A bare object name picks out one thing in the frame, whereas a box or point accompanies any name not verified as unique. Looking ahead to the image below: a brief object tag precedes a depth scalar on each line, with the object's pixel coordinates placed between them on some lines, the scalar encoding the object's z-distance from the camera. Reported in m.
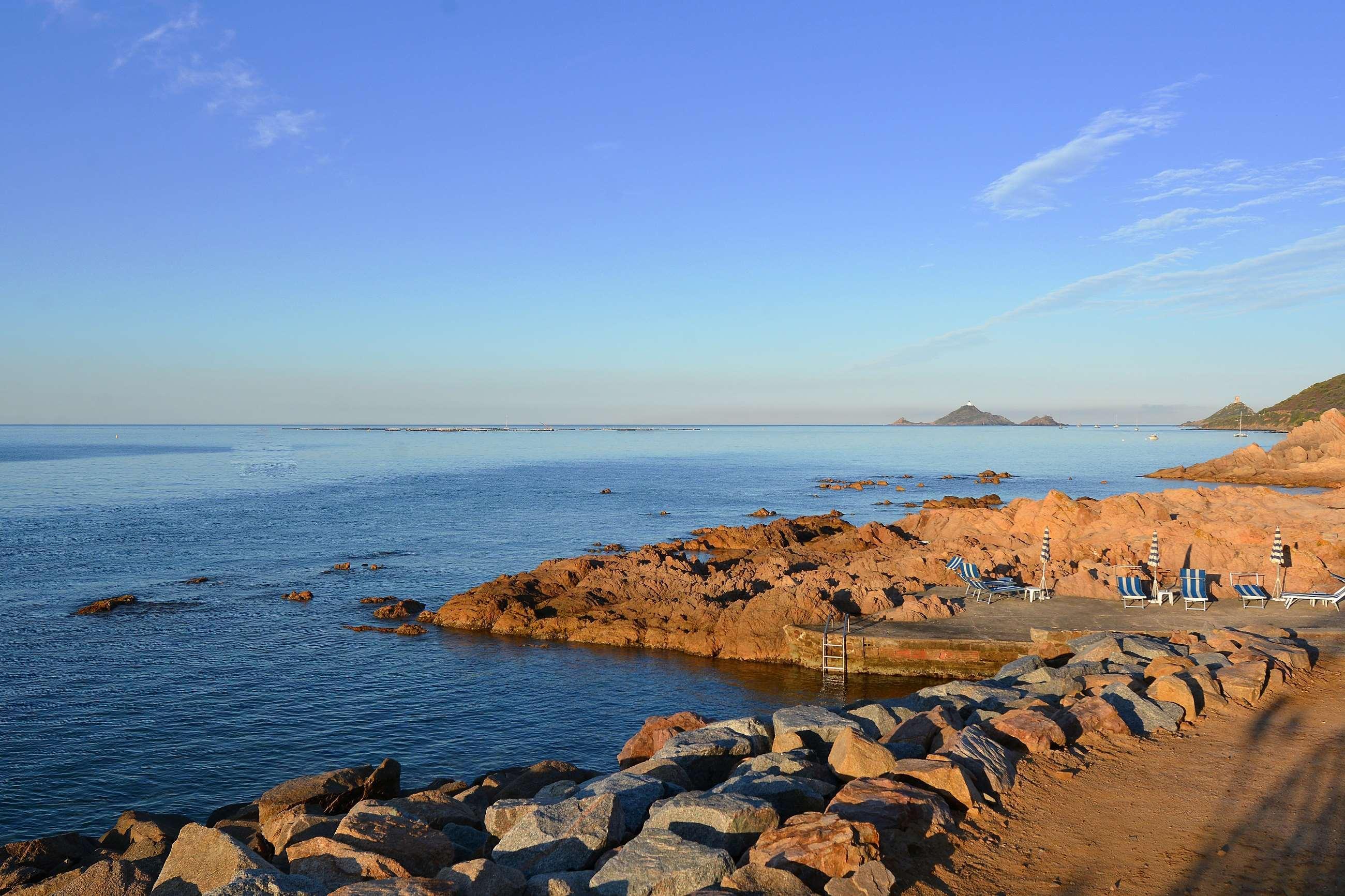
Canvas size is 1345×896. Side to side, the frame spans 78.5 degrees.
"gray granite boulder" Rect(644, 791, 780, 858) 8.20
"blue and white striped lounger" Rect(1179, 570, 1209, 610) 21.73
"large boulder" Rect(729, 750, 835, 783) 10.27
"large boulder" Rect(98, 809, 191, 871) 11.54
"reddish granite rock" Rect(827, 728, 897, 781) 9.75
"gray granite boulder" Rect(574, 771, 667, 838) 9.54
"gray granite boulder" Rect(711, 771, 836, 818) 9.29
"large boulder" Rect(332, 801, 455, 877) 8.36
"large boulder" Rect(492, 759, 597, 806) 13.64
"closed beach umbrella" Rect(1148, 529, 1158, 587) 22.98
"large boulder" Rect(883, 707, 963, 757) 11.10
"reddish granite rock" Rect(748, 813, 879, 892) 7.10
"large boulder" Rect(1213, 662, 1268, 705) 12.86
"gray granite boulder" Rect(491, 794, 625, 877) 8.34
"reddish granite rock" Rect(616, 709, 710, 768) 14.33
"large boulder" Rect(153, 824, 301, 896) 8.17
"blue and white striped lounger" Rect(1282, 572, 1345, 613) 20.67
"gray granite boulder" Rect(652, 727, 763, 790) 11.72
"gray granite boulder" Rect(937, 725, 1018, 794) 9.27
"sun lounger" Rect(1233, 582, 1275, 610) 21.70
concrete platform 20.20
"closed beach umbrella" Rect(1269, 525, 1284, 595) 22.28
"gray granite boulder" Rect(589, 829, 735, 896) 7.16
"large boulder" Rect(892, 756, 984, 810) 8.78
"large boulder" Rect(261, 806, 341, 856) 10.17
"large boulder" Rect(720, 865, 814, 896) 6.80
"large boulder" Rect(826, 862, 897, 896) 6.72
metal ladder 22.98
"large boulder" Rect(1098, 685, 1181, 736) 11.66
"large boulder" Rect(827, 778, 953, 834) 8.05
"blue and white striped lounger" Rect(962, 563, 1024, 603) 25.05
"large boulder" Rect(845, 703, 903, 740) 12.62
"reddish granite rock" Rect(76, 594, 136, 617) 31.48
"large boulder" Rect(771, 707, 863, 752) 11.76
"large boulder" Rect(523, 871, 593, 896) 7.31
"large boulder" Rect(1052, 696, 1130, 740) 11.35
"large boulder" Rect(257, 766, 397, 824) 11.88
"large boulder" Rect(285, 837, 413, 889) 7.89
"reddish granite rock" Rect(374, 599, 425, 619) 31.14
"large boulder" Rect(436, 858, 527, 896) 7.14
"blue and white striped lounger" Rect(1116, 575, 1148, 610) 22.19
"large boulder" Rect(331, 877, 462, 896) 6.55
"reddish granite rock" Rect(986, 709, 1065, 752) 10.58
